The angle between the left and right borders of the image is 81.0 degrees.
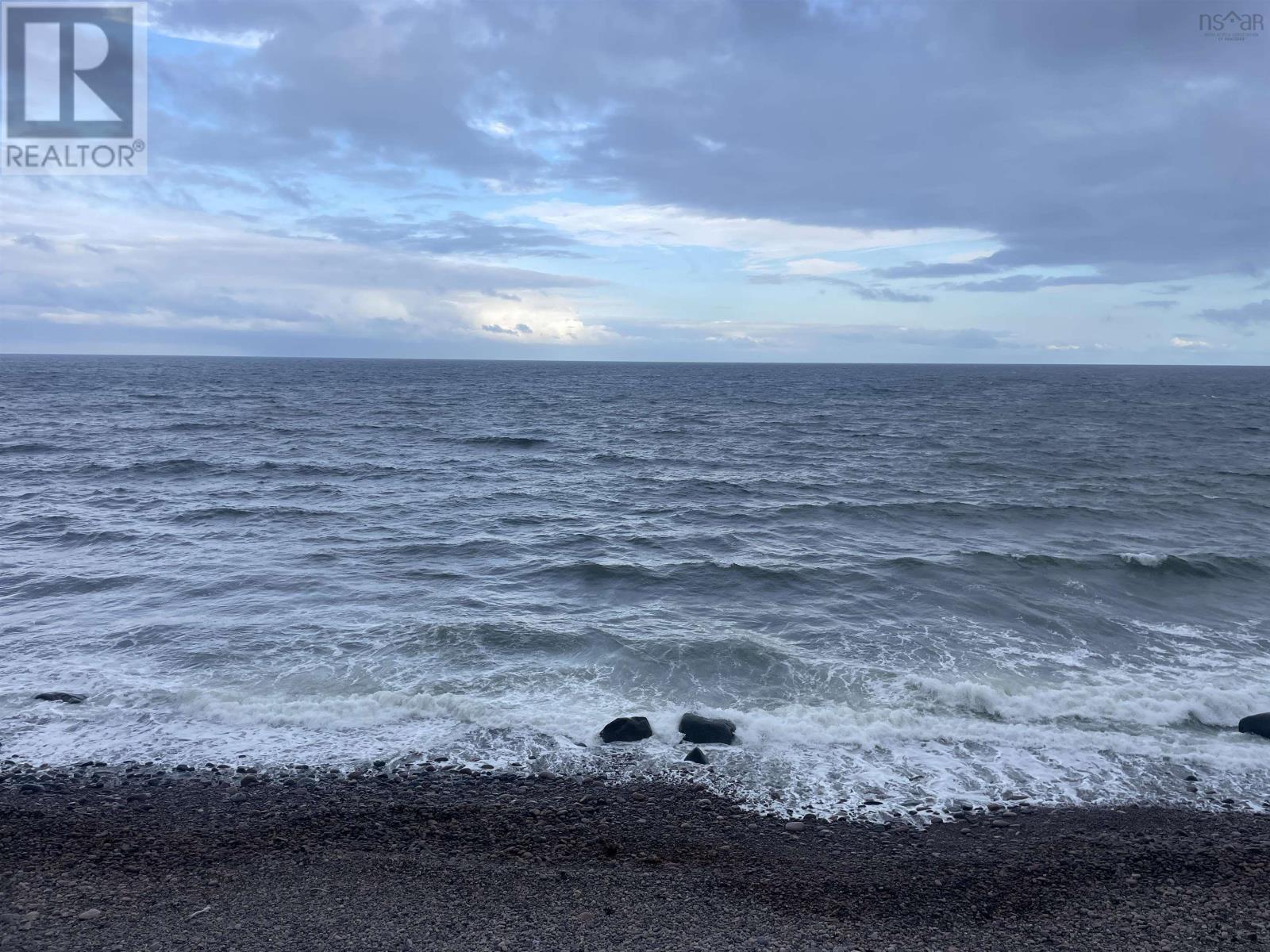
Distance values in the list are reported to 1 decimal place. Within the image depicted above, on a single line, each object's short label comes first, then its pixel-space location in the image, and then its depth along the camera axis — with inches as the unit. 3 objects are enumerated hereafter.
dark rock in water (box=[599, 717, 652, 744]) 447.8
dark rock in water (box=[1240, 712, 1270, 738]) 457.7
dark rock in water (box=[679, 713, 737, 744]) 448.5
